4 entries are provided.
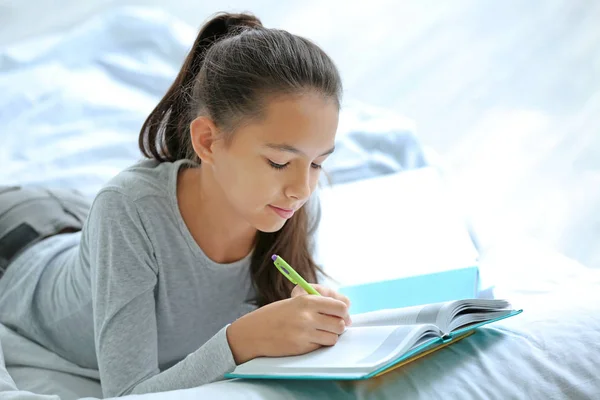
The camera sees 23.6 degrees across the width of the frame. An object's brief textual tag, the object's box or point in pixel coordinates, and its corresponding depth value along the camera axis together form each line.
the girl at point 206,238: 1.59
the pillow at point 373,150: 2.29
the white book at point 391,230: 1.92
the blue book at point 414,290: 1.87
